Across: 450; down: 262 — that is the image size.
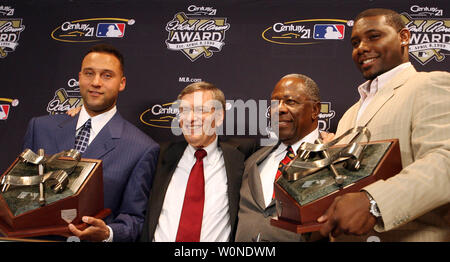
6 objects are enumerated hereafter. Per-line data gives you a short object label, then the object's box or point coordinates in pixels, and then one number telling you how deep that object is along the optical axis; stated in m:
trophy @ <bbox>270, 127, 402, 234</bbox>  1.45
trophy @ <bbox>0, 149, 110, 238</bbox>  1.75
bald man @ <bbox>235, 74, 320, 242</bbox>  2.15
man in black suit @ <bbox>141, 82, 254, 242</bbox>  2.26
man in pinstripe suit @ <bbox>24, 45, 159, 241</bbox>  2.30
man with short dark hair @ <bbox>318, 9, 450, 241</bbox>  1.35
